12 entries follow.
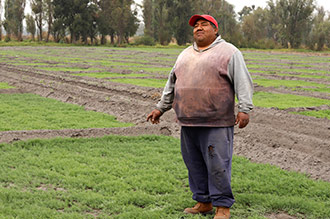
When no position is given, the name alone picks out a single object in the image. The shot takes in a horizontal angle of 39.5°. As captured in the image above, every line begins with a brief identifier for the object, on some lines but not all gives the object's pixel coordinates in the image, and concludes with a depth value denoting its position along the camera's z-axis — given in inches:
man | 178.7
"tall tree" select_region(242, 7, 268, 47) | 2734.3
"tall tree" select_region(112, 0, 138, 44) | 2755.9
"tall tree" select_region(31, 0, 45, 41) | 2899.1
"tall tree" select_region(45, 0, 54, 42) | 2854.6
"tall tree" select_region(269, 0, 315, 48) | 2652.6
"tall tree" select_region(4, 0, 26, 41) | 2997.0
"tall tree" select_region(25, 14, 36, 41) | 3260.3
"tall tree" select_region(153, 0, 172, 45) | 2787.6
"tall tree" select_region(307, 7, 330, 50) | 2385.6
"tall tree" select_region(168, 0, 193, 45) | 2775.6
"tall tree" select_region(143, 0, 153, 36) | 3235.7
